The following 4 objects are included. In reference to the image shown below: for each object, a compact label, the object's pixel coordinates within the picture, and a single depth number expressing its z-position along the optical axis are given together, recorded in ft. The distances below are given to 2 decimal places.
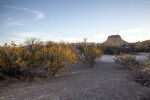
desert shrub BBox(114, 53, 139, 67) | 24.21
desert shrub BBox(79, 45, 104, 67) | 25.00
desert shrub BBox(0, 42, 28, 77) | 15.57
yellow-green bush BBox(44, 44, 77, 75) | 17.83
